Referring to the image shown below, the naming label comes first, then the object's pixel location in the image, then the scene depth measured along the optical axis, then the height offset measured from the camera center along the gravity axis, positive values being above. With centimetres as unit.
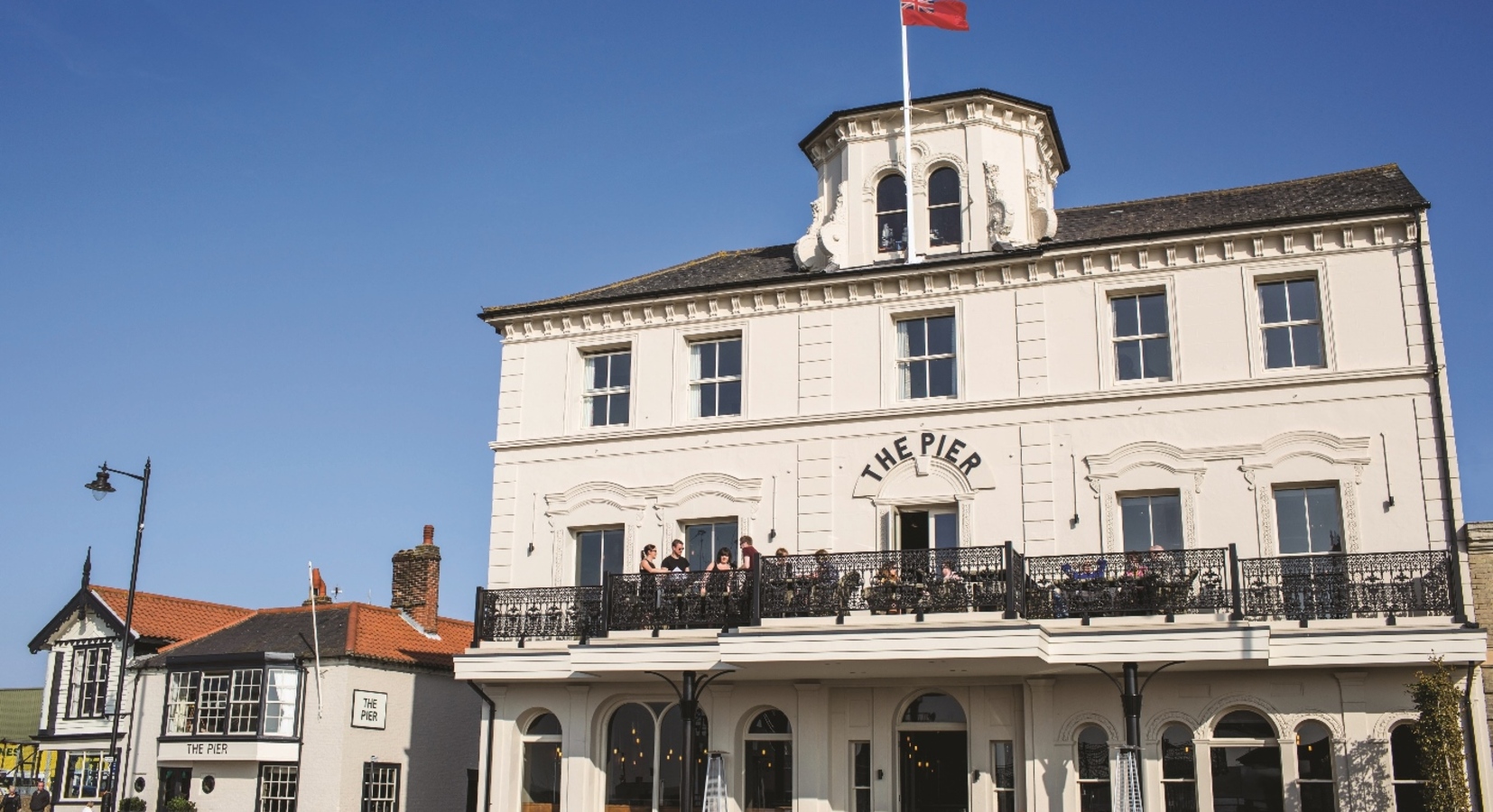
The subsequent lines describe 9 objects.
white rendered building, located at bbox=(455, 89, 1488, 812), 1988 +404
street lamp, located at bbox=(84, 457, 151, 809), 2416 +332
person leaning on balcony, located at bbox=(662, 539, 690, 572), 2234 +303
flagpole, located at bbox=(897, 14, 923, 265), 2434 +1036
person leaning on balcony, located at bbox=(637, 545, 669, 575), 2244 +300
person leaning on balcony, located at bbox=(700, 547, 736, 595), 2178 +267
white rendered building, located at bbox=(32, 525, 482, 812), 2862 +80
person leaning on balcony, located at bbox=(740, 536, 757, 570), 2139 +299
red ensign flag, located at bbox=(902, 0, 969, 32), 2533 +1327
